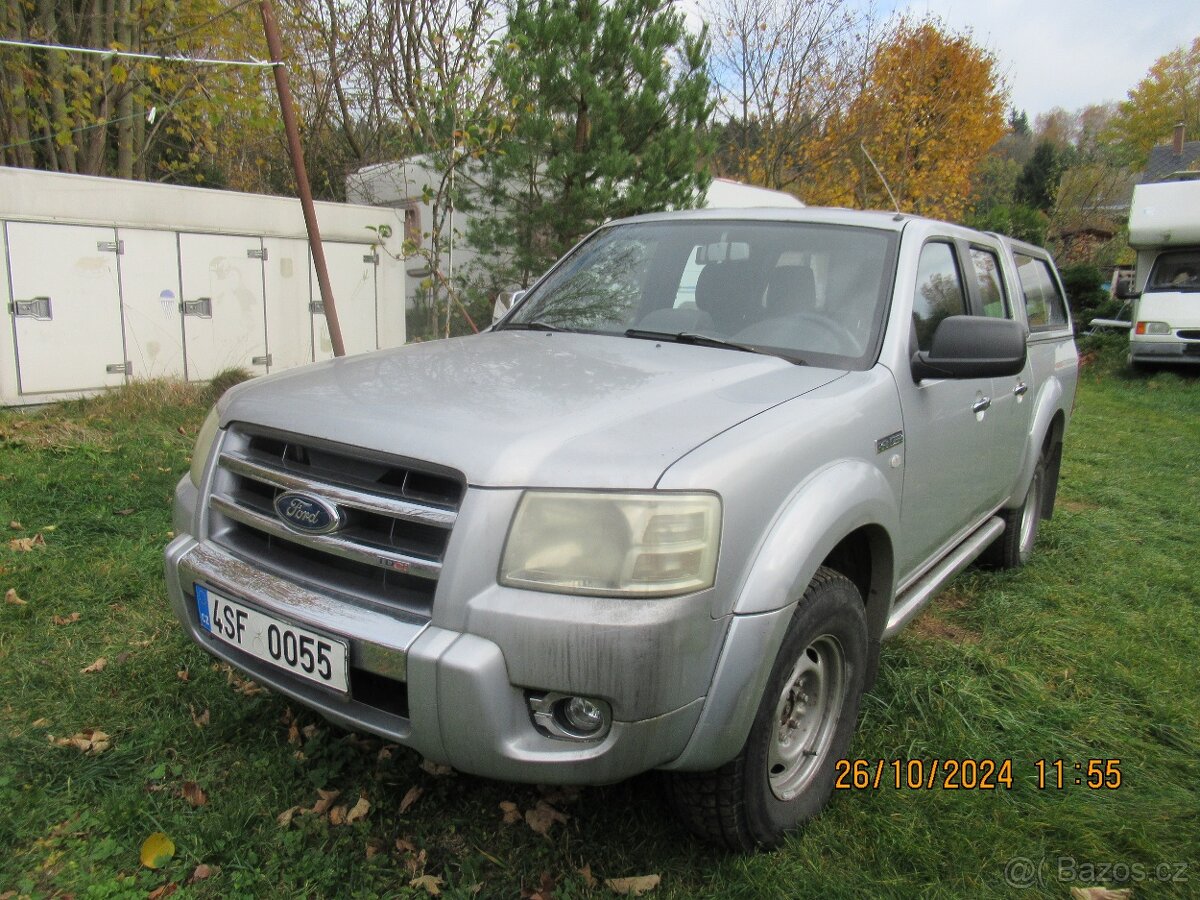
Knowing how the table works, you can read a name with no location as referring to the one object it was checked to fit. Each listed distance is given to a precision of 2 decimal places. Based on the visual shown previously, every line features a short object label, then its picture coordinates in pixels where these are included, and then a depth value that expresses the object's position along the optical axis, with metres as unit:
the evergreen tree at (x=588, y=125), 8.21
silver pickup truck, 1.75
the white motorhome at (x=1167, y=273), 12.06
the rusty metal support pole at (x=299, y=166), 6.20
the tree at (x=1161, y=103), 42.19
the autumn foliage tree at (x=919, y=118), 21.12
